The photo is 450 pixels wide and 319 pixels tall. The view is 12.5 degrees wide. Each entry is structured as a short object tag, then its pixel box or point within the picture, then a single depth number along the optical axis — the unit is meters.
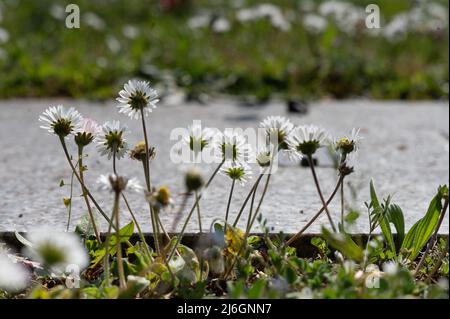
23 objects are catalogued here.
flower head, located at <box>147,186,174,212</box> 1.02
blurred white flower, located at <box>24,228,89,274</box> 1.01
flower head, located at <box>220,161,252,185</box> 1.10
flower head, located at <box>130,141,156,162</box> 1.09
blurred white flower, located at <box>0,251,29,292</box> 1.05
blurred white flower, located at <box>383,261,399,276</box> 1.00
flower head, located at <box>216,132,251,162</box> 1.09
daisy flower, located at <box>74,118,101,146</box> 1.09
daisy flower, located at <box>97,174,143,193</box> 1.03
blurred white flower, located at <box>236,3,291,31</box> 2.52
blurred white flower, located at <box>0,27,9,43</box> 2.44
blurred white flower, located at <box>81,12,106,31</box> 2.80
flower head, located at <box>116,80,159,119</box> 1.09
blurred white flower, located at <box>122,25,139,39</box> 2.74
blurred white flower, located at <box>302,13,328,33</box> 2.59
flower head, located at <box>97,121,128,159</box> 1.09
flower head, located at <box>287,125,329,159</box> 1.05
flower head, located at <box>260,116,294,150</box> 1.08
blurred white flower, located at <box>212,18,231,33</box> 2.61
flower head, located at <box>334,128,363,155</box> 1.08
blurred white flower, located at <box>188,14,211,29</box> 2.84
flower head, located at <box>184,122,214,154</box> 1.08
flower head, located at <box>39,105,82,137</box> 1.08
